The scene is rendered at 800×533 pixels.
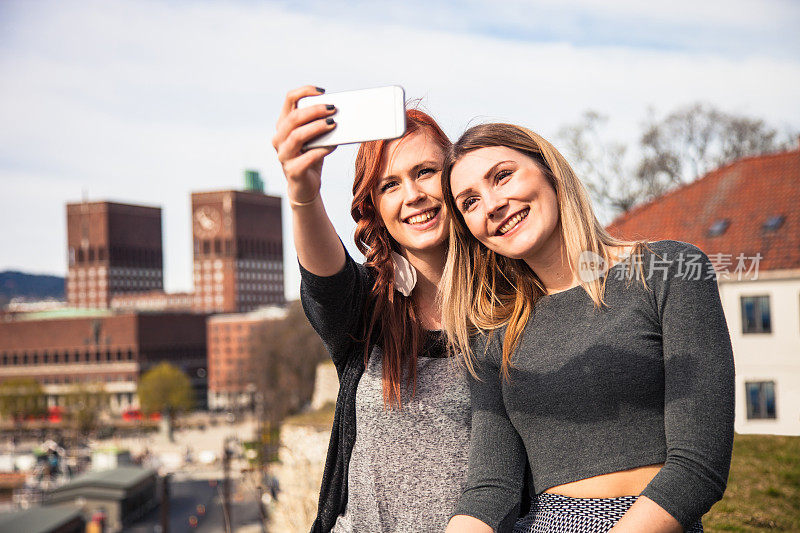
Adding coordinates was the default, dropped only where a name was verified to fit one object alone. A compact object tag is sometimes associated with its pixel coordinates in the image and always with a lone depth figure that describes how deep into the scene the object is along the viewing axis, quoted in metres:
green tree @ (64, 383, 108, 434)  56.06
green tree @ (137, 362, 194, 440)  59.41
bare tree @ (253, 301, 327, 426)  35.16
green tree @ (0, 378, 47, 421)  59.67
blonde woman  1.60
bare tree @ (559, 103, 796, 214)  23.07
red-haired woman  2.08
